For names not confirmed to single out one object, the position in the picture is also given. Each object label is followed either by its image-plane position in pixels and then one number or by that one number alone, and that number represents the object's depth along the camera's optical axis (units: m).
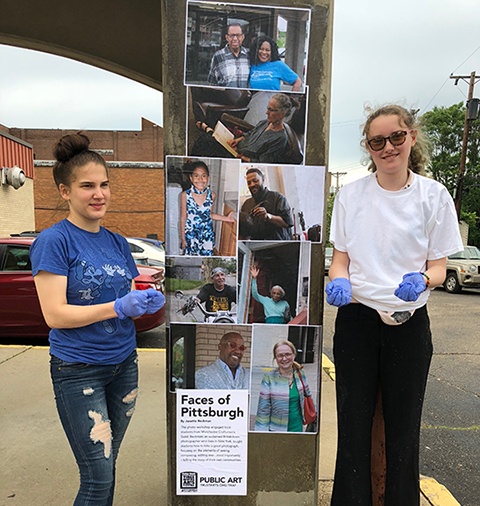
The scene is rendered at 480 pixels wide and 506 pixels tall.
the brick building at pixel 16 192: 12.64
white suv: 13.70
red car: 6.00
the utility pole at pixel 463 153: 20.94
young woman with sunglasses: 1.75
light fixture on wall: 12.36
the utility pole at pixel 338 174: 52.19
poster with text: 2.13
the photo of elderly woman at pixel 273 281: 2.02
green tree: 28.73
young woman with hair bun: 1.62
